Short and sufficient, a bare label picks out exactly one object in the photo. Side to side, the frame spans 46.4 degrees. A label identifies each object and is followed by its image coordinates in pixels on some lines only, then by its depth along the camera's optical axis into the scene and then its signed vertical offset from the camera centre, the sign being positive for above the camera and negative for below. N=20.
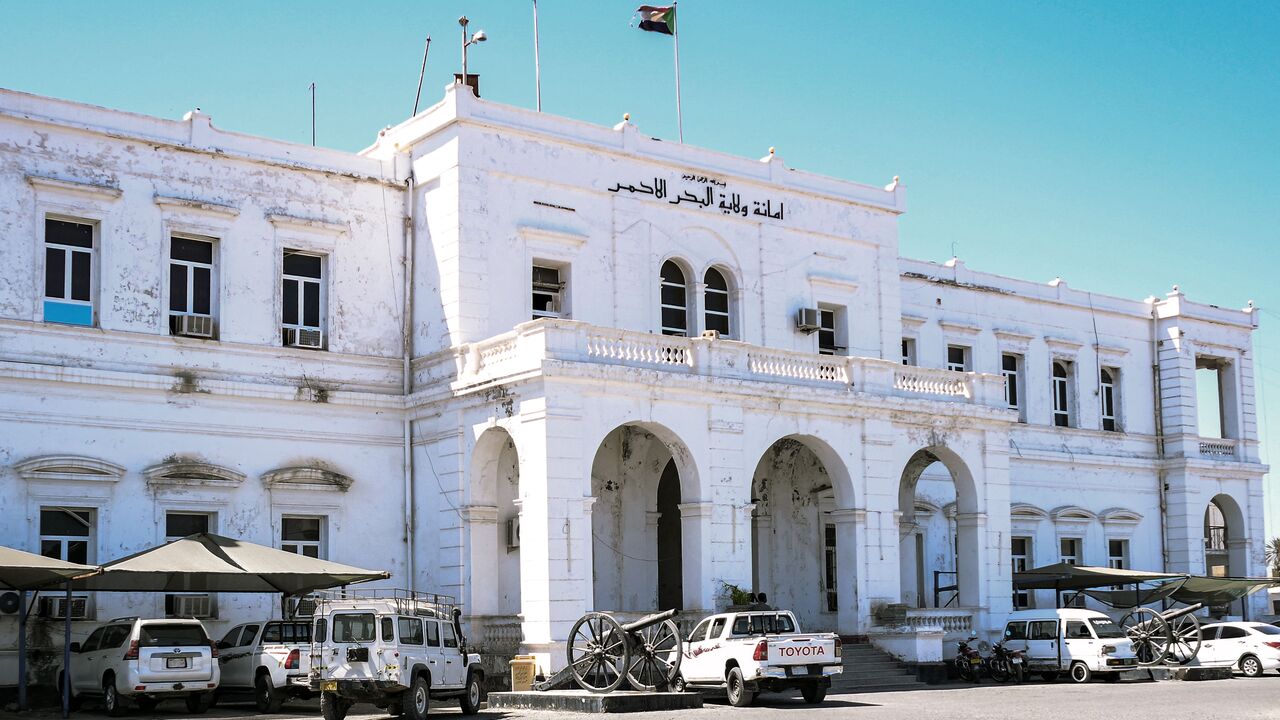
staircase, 26.39 -2.87
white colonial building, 24.98 +2.67
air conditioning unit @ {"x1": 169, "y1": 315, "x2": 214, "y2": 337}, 26.34 +3.55
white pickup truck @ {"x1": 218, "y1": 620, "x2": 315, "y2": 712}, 22.14 -2.05
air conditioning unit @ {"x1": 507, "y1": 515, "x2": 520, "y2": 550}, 26.97 -0.21
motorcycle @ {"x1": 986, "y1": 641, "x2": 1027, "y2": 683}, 28.86 -2.94
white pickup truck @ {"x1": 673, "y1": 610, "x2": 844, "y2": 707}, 22.59 -2.15
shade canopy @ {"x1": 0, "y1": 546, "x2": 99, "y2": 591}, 20.16 -0.55
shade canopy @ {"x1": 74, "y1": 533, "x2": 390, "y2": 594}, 21.92 -0.66
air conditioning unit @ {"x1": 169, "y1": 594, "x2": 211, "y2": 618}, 25.48 -1.35
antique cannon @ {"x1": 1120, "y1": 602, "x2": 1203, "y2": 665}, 30.27 -2.64
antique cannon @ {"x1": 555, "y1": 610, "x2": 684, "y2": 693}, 21.69 -2.05
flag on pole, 31.50 +10.53
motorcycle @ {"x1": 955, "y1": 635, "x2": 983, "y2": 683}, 28.64 -2.88
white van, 28.88 -2.59
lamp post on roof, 29.88 +9.62
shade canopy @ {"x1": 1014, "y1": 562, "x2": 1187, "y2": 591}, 34.16 -1.53
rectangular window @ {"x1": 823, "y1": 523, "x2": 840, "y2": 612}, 31.55 -1.14
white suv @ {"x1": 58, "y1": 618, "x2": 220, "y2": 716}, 21.34 -1.98
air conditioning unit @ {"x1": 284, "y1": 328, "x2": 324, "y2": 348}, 27.73 +3.47
